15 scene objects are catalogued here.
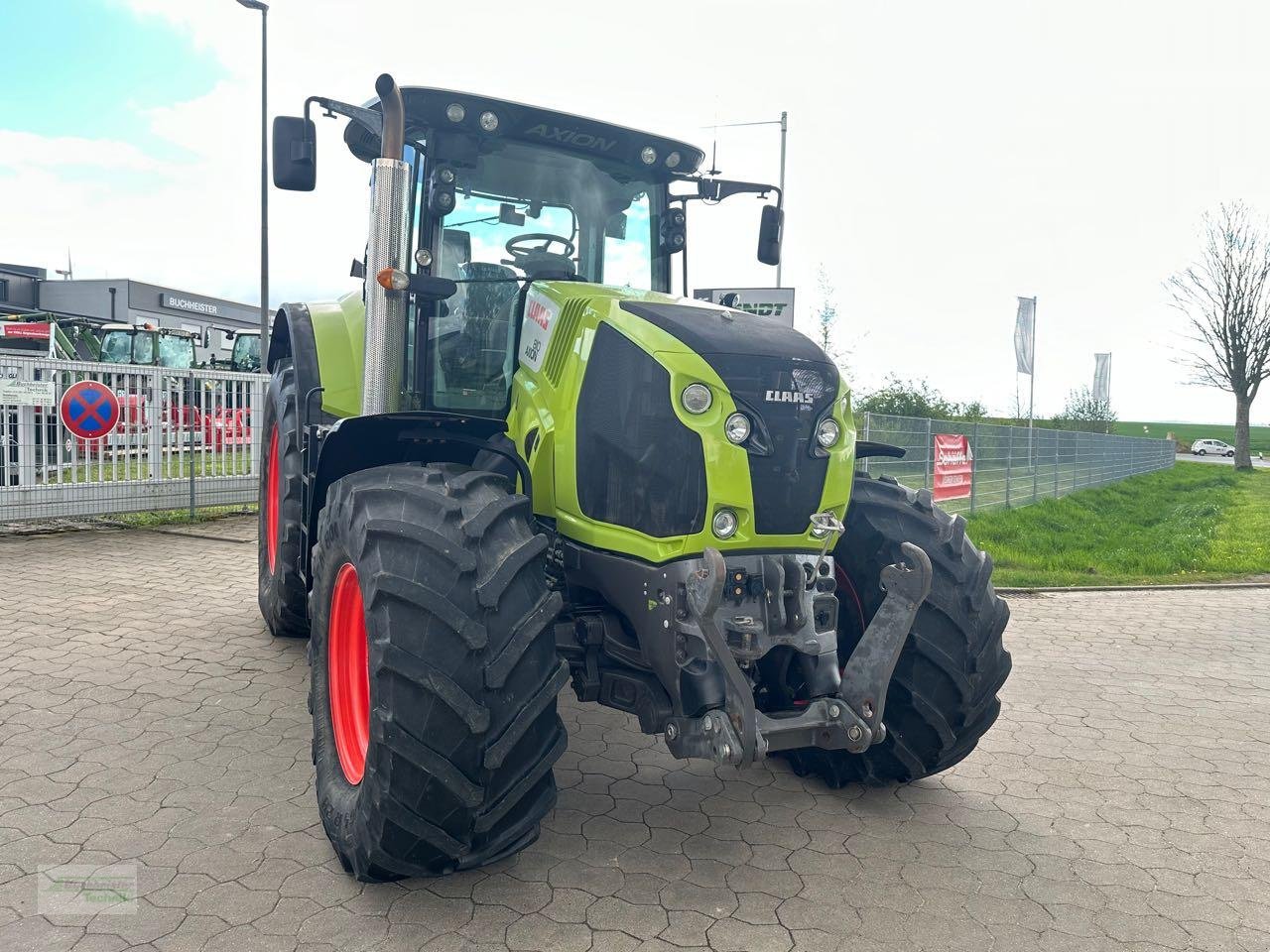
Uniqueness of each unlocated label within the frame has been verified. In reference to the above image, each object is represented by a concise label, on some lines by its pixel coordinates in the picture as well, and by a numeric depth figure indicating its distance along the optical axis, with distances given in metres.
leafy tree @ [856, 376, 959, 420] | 17.75
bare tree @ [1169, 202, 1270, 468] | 35.38
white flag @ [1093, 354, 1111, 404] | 34.84
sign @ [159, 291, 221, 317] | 29.64
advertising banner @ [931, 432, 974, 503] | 12.23
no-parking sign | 9.65
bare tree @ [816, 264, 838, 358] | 17.64
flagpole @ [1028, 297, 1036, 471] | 20.98
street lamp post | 16.98
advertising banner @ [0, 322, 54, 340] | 19.44
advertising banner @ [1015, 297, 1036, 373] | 21.78
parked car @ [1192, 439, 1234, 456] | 61.97
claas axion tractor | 2.90
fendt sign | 10.77
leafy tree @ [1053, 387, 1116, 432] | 33.53
